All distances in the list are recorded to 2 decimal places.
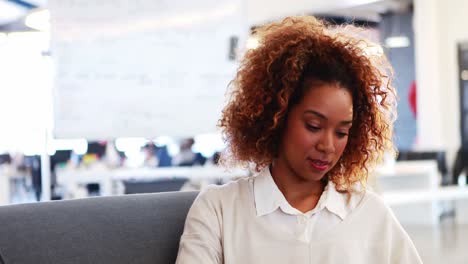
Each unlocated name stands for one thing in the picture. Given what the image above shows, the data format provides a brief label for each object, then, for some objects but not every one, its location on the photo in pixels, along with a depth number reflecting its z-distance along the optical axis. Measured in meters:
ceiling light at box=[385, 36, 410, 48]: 11.46
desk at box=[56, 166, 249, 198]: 5.09
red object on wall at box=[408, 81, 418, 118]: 10.26
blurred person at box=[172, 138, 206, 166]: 6.98
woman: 1.27
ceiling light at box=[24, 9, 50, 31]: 7.94
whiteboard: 3.44
